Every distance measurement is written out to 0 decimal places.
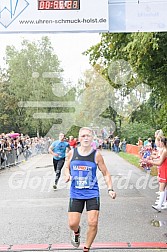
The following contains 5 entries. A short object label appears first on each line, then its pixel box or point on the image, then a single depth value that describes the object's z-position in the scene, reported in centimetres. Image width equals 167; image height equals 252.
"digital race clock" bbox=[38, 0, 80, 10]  855
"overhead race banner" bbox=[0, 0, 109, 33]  859
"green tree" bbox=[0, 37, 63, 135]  5791
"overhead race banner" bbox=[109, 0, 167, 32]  876
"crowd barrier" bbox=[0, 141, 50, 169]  2106
